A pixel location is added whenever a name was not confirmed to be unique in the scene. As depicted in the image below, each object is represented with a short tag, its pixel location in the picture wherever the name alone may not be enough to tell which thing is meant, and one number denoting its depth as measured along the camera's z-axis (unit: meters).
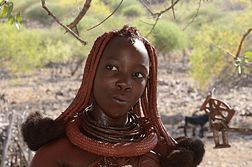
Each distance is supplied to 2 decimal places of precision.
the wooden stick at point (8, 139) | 4.78
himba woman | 1.52
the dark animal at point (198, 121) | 12.39
